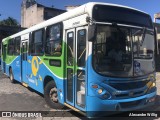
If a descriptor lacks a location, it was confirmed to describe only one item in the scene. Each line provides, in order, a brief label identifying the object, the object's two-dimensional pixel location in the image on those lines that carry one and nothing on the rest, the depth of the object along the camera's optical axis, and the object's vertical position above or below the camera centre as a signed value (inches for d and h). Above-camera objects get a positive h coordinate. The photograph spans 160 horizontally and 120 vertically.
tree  1648.4 +378.6
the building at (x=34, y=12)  1252.8 +375.2
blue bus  130.4 -5.7
